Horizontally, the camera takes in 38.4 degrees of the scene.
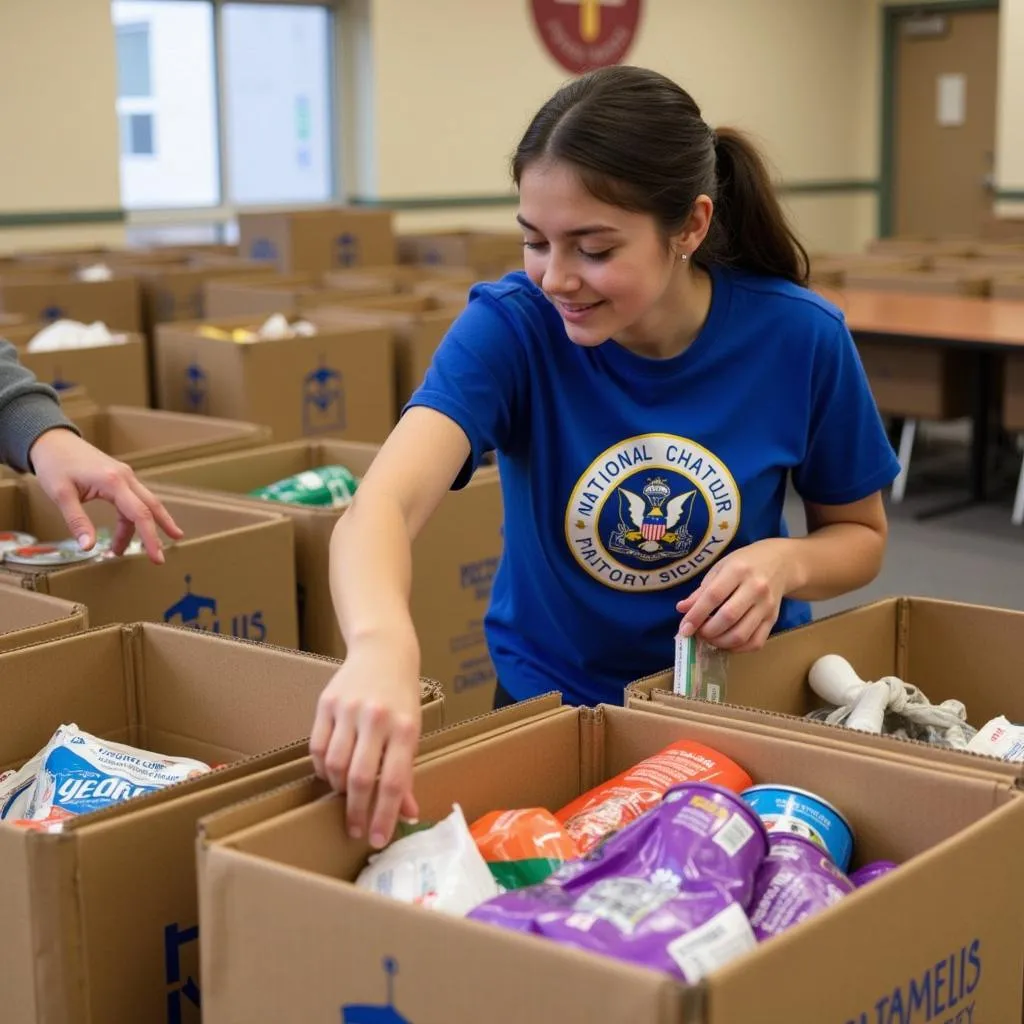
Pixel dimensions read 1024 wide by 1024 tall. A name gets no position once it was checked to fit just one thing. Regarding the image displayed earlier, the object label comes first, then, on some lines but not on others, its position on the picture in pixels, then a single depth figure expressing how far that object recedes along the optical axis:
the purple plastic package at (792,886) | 0.86
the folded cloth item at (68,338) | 3.28
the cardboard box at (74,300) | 4.06
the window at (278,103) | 7.83
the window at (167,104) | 7.36
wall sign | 8.77
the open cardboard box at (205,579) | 1.69
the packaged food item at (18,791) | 1.16
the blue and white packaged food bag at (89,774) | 1.12
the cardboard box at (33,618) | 1.30
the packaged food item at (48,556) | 1.68
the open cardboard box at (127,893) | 0.91
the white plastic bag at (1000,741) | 1.28
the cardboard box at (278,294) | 3.96
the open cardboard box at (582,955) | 0.71
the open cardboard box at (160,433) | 2.37
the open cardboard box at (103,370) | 3.01
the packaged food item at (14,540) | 1.88
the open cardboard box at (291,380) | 3.13
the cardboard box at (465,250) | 5.68
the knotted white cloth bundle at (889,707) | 1.30
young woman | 1.25
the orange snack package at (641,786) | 1.02
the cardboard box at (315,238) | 5.42
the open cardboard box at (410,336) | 3.43
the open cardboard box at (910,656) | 1.34
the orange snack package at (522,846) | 0.96
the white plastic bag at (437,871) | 0.87
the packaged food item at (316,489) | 2.23
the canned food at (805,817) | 0.99
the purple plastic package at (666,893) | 0.75
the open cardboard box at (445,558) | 2.22
